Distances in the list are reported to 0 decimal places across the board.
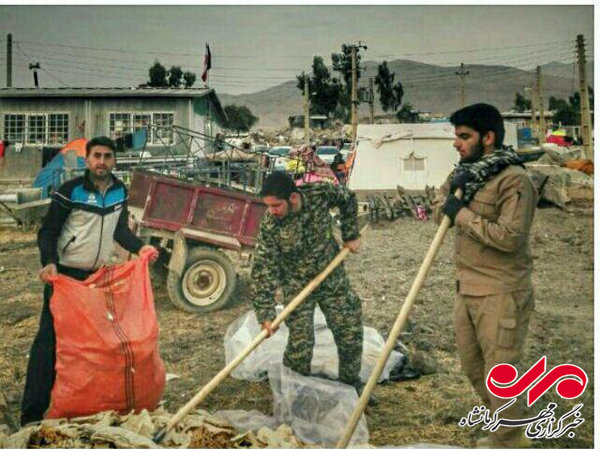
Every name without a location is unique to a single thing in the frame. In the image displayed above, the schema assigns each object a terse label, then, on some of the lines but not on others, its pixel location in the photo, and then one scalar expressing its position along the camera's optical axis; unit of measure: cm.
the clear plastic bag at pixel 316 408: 278
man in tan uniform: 228
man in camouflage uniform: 295
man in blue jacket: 277
